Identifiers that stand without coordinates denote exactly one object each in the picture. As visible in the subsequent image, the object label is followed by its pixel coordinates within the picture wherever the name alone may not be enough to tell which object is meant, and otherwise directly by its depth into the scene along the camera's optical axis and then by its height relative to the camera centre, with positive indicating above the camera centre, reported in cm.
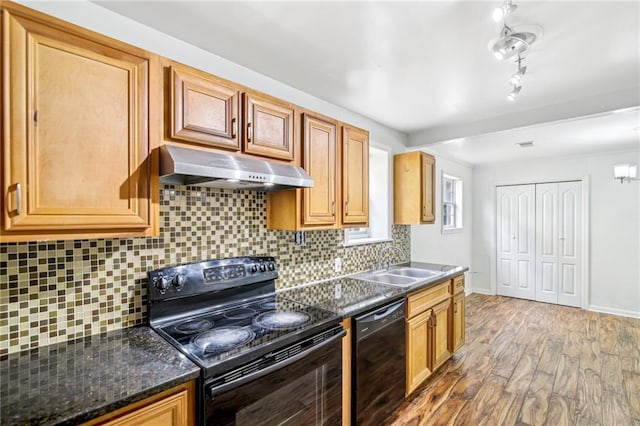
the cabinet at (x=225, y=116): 147 +53
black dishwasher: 192 -102
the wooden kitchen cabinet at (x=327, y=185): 209 +21
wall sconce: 408 +56
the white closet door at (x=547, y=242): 514 -50
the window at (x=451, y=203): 514 +17
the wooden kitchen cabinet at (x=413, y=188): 333 +28
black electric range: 124 -58
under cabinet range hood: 136 +21
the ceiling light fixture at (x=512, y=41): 167 +97
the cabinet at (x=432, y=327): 245 -102
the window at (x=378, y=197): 343 +18
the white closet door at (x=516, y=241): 538 -50
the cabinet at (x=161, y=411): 101 -69
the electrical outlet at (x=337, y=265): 277 -47
